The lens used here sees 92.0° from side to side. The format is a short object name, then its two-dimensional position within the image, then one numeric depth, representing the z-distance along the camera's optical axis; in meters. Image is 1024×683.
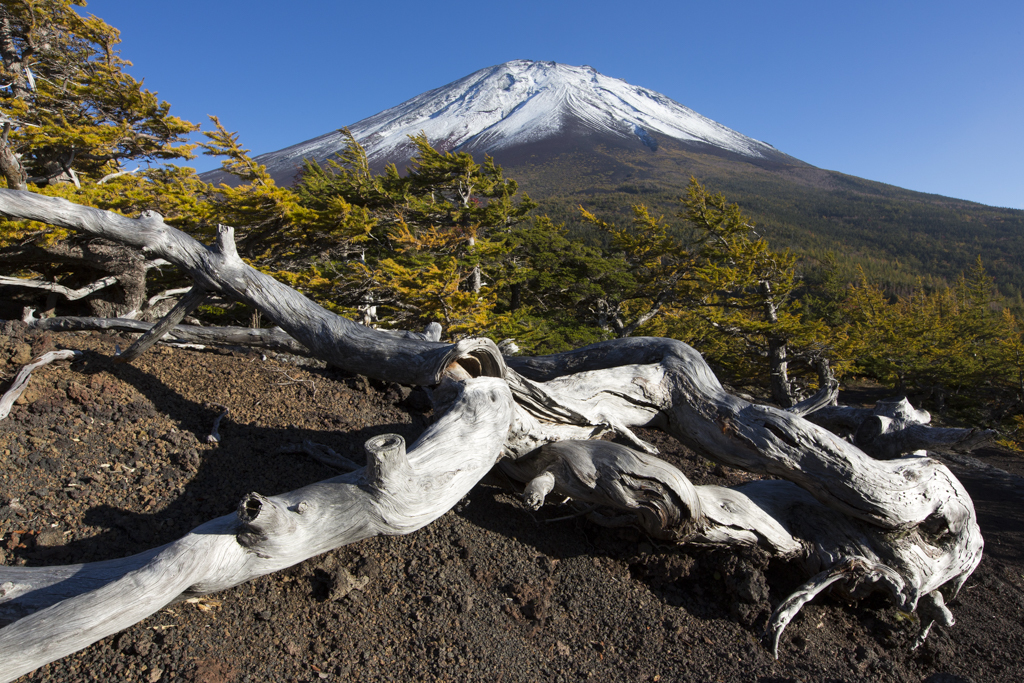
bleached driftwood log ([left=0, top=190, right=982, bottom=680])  1.67
